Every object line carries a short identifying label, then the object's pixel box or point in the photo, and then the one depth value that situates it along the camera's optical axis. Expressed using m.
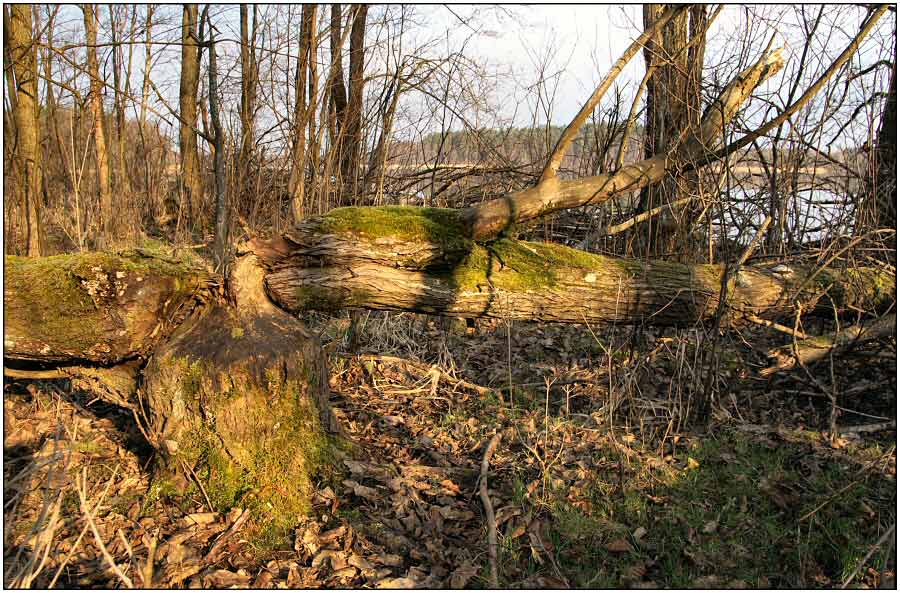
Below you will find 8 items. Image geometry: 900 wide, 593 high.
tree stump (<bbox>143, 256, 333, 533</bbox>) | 3.25
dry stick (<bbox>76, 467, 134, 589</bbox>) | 1.73
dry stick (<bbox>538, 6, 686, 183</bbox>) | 4.42
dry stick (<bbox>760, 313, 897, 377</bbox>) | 4.30
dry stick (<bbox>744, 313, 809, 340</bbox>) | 4.21
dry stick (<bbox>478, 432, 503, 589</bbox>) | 2.85
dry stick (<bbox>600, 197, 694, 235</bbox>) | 5.38
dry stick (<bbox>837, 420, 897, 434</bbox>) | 4.04
